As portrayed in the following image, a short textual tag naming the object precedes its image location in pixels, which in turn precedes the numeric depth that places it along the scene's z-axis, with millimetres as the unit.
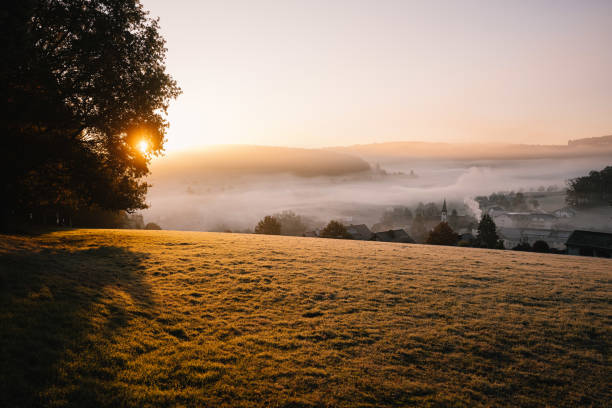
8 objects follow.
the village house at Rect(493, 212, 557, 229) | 180125
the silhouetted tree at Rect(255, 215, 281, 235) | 85312
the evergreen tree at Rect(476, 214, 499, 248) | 75506
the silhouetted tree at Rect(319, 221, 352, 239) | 70812
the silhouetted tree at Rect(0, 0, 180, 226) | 14445
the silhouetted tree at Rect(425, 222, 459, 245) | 65500
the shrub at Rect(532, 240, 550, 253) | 52938
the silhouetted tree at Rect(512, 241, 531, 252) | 54778
